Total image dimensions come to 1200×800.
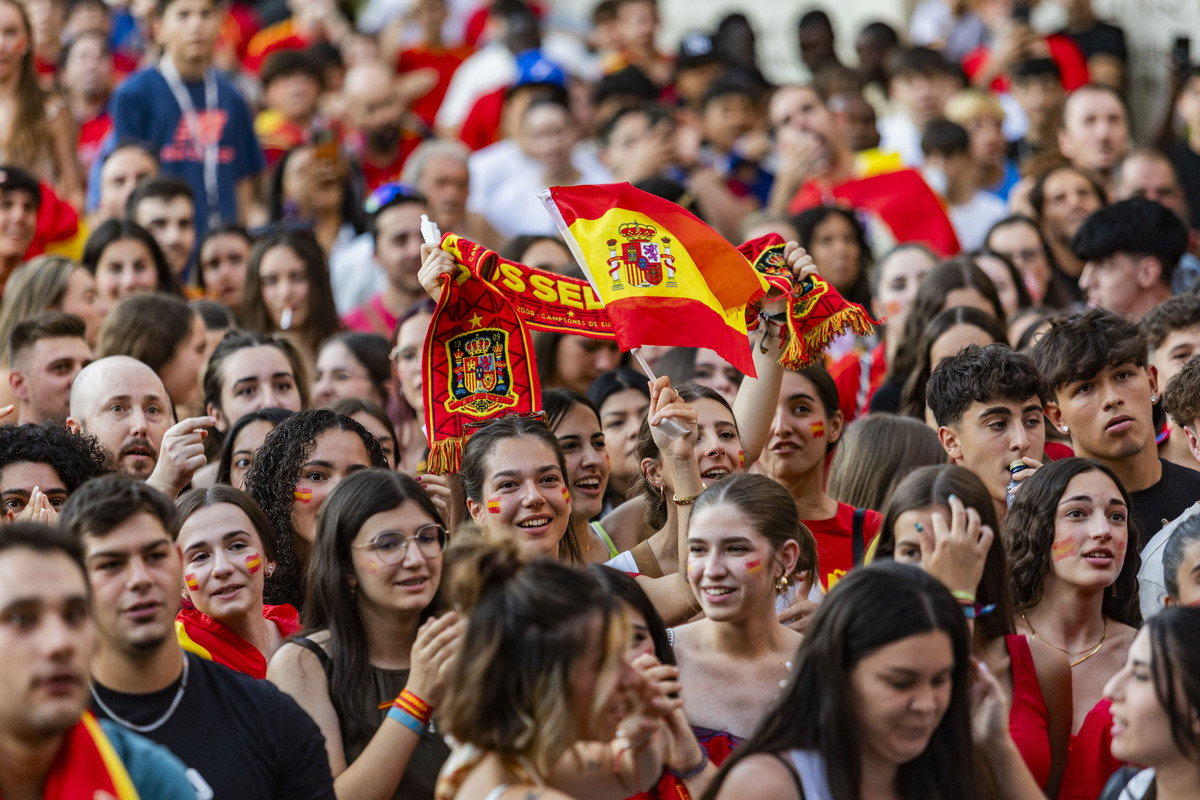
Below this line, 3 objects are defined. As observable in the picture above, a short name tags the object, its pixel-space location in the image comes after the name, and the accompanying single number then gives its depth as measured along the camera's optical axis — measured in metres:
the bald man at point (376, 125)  22.31
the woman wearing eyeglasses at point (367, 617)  8.93
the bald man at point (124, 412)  12.04
